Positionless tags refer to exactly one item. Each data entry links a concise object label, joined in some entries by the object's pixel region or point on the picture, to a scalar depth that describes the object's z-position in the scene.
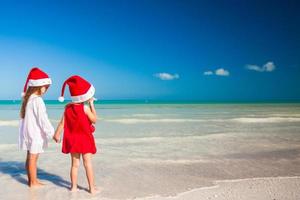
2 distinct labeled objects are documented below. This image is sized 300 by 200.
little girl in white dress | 3.69
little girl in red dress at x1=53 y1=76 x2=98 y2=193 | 3.43
